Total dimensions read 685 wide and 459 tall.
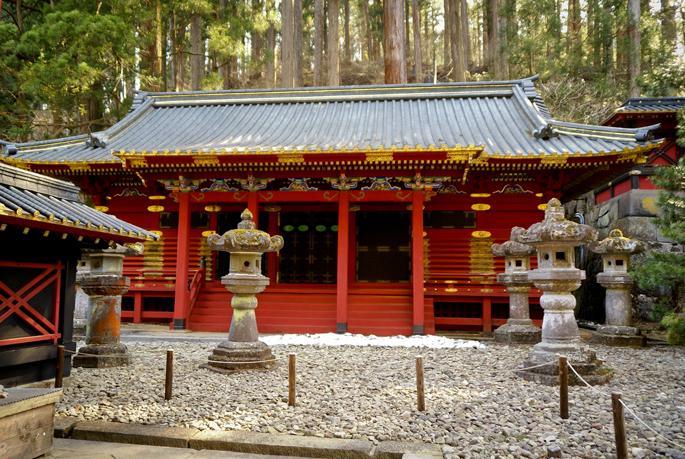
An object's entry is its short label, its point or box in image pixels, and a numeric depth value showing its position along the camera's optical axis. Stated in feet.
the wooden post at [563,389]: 14.62
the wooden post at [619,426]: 10.64
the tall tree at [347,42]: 118.45
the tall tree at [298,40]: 78.23
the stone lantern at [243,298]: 21.85
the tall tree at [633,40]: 62.80
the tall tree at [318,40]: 77.41
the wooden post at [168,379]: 16.80
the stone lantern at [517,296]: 29.76
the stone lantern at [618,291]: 29.09
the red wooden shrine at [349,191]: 34.35
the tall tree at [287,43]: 68.08
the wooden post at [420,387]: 15.39
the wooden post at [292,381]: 16.16
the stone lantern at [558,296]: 19.43
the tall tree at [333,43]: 67.05
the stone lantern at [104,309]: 22.99
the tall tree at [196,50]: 69.05
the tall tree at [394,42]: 56.44
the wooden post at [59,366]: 17.25
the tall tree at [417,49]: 79.10
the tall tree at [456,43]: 82.38
